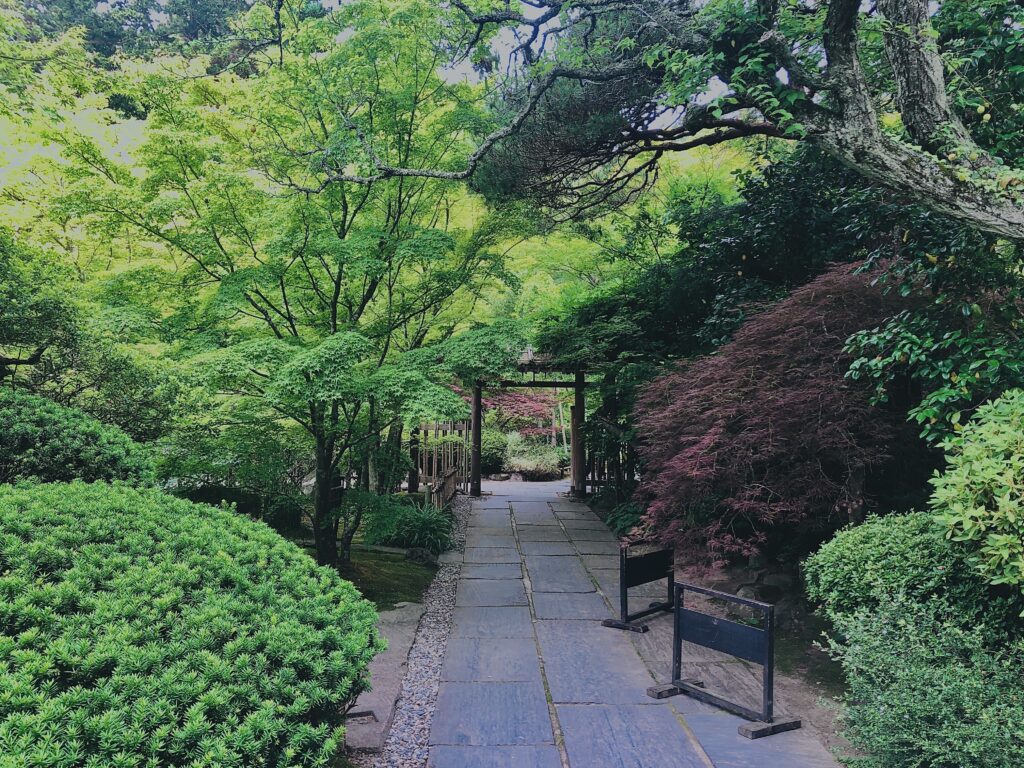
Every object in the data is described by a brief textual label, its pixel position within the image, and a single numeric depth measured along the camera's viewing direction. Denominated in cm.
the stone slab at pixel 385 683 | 307
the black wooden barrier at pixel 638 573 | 460
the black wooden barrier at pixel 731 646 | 318
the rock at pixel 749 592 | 505
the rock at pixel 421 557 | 695
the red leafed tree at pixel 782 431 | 402
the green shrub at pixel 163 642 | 154
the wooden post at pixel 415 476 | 1001
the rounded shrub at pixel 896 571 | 275
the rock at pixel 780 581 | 499
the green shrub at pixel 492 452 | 1515
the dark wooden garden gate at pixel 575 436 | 1130
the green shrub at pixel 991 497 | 233
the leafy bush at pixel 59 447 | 374
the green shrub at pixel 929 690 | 217
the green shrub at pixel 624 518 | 802
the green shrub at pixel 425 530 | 730
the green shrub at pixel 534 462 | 1562
